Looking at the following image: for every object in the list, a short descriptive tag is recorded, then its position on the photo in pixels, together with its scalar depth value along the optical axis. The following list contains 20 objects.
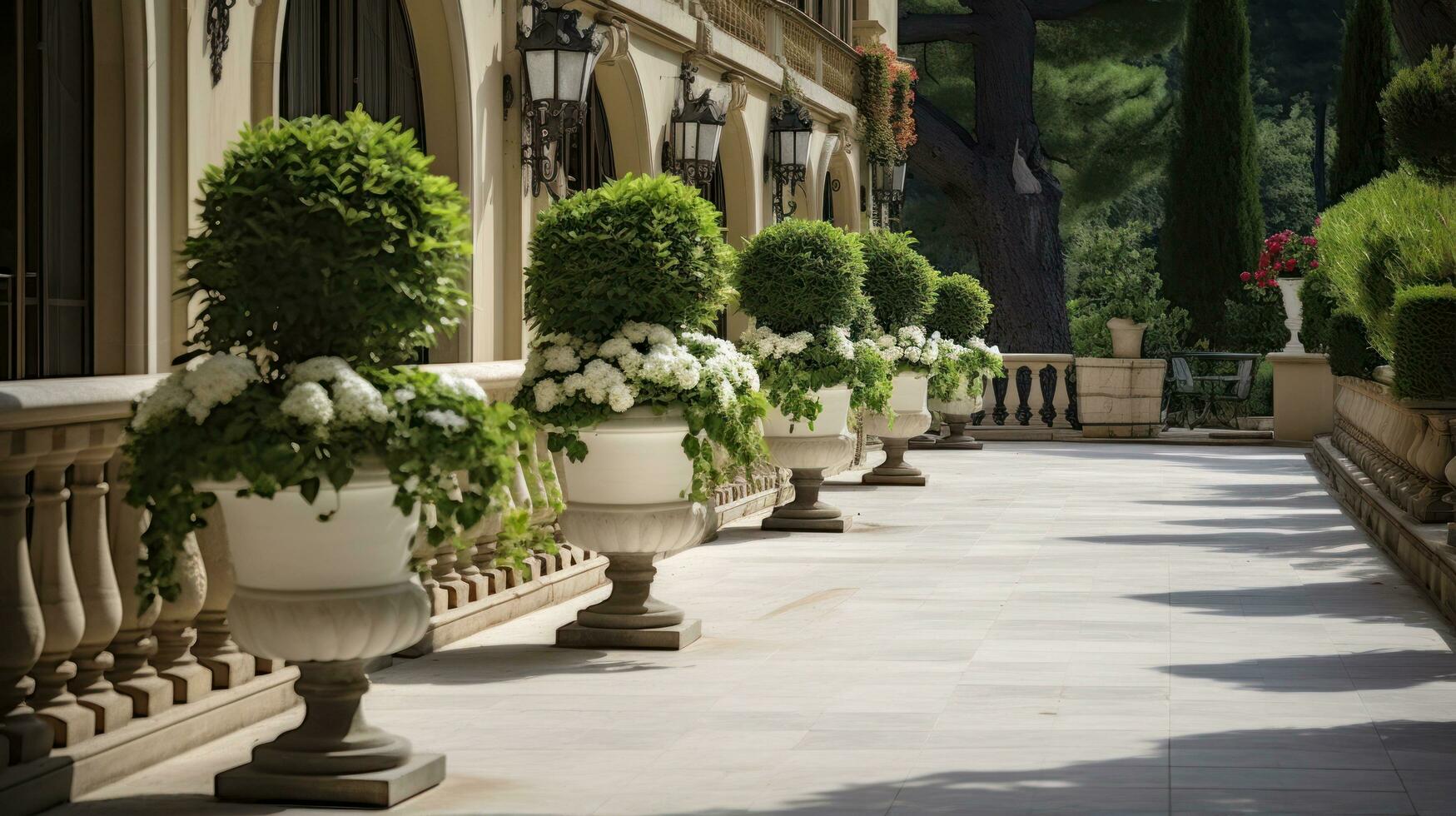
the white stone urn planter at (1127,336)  23.86
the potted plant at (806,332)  12.23
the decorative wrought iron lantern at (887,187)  23.34
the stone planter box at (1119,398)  24.22
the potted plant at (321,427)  4.87
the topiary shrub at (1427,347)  10.72
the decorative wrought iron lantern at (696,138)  13.98
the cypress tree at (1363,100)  22.47
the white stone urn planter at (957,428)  21.33
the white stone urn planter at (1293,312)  23.24
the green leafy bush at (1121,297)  24.73
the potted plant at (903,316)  16.11
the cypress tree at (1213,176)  29.16
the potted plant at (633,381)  7.66
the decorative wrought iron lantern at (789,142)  17.45
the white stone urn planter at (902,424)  16.30
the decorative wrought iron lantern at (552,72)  10.35
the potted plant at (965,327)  19.55
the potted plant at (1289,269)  23.11
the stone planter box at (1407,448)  10.78
